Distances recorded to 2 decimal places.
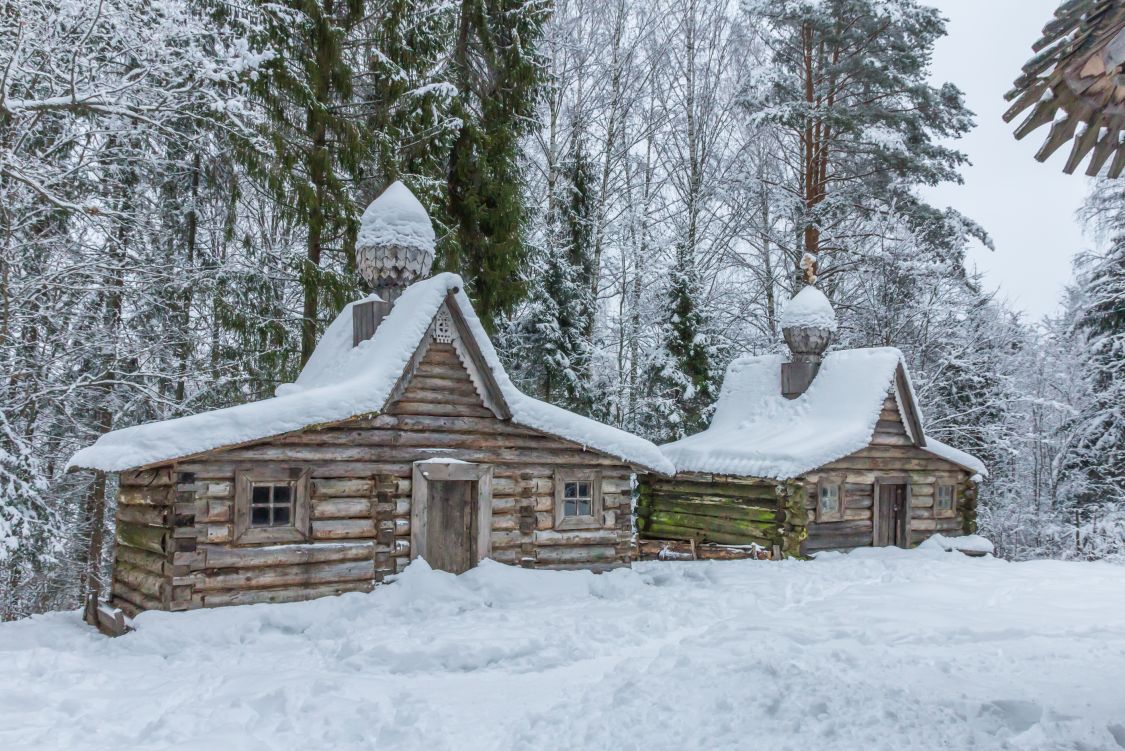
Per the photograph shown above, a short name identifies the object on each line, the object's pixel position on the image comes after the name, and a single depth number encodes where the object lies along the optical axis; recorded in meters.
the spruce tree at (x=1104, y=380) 21.25
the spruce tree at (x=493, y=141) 19.89
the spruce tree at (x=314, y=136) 16.55
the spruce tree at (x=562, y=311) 21.70
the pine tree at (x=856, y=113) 21.64
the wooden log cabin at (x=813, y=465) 17.20
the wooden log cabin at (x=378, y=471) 10.57
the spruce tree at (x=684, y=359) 23.28
